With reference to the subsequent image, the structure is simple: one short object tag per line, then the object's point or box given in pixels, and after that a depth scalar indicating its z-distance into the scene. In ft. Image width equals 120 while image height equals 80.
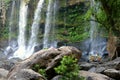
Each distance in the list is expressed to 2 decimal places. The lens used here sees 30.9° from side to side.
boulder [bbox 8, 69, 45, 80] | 20.82
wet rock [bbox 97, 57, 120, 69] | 33.69
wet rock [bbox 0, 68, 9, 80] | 25.44
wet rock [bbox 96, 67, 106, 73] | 29.86
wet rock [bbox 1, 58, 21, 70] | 38.96
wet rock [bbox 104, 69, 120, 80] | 27.81
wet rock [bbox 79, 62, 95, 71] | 35.65
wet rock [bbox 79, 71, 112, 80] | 24.60
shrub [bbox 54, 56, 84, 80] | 20.20
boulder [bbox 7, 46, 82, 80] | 25.79
